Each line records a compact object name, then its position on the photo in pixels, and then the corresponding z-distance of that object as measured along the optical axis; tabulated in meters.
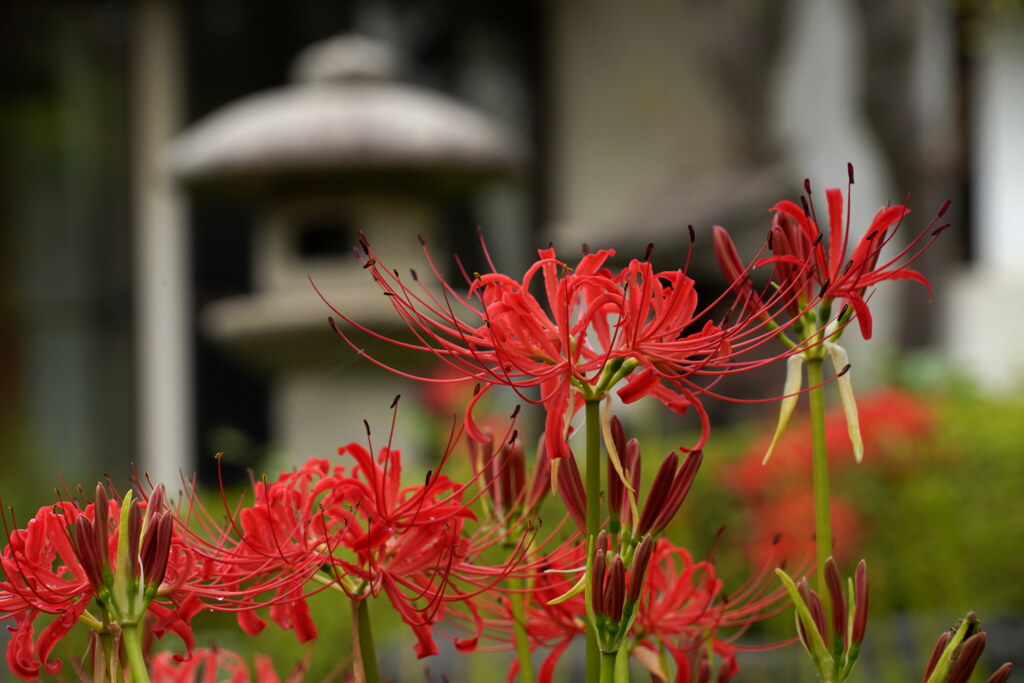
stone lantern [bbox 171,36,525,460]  5.27
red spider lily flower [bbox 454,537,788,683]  1.18
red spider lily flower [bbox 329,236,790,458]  1.13
